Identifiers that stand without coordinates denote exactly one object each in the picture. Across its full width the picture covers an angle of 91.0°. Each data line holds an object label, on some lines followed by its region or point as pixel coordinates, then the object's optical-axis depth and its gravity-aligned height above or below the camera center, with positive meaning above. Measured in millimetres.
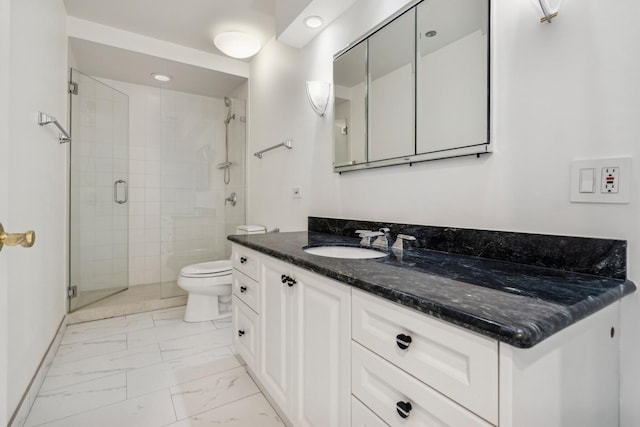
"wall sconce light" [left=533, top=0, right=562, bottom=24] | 942 +618
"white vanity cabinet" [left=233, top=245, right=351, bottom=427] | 947 -474
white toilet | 2455 -628
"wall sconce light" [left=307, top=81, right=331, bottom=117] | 1960 +733
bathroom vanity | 572 -280
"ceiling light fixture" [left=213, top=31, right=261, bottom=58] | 2459 +1336
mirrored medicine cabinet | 1177 +564
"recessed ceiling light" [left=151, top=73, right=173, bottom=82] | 3032 +1307
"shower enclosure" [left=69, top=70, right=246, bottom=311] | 2912 +286
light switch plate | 834 +92
